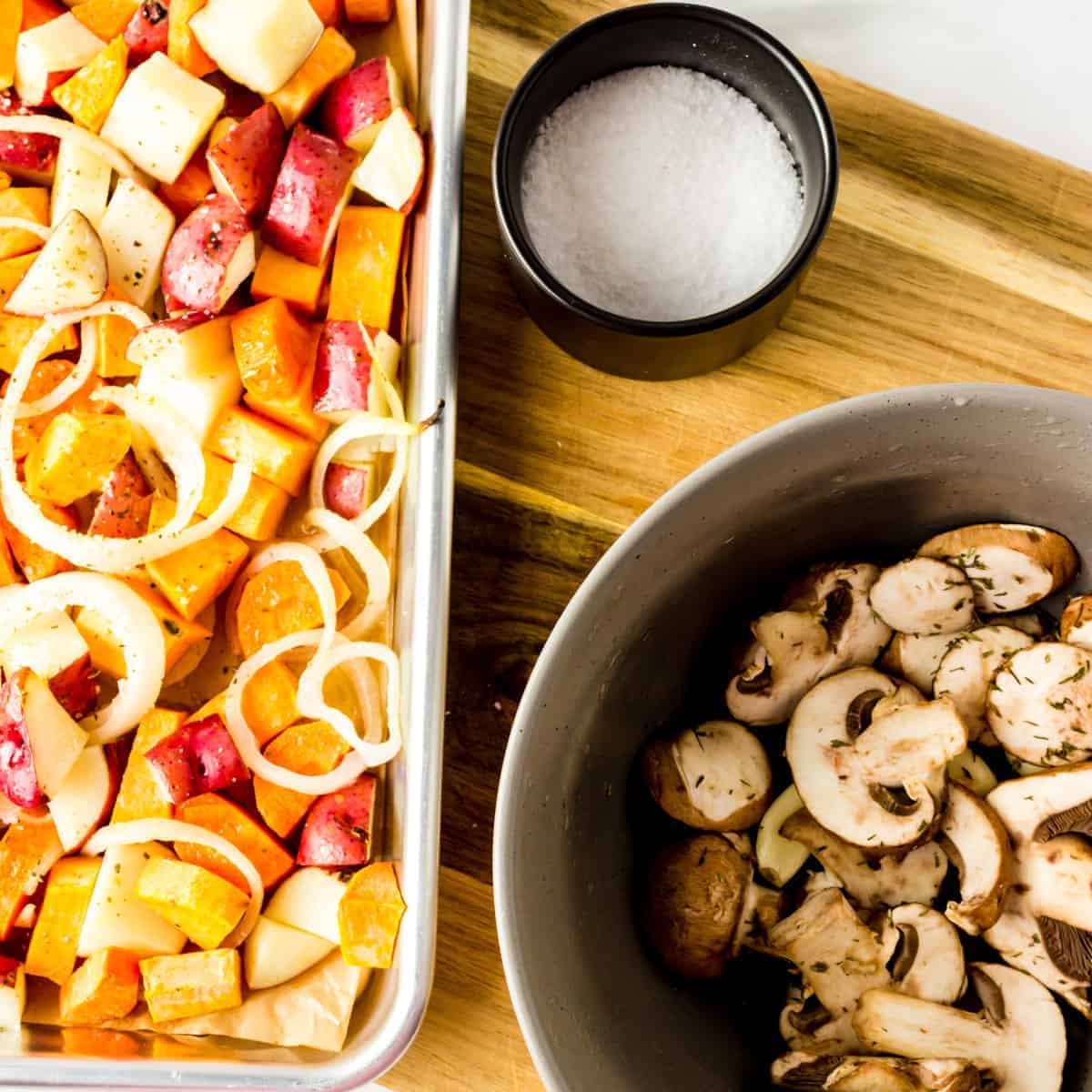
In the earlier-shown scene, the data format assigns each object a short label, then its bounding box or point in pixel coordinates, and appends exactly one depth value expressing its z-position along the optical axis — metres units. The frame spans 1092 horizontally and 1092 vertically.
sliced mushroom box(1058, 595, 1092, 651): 0.51
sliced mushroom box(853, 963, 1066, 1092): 0.50
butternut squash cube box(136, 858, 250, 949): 0.54
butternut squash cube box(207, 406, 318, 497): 0.56
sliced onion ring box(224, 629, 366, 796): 0.55
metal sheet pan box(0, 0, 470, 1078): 0.53
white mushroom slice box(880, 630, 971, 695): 0.53
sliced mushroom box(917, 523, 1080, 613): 0.51
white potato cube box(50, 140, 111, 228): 0.56
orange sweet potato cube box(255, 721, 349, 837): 0.55
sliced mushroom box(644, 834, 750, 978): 0.51
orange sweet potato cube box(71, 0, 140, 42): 0.57
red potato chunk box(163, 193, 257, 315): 0.55
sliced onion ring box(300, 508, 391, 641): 0.55
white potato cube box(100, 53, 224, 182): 0.56
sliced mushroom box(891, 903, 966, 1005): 0.51
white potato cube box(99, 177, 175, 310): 0.56
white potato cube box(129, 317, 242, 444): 0.55
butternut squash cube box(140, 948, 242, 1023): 0.54
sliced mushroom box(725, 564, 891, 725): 0.52
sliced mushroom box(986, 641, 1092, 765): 0.50
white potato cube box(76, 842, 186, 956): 0.54
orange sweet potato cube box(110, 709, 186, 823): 0.55
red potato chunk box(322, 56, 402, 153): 0.56
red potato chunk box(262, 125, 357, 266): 0.55
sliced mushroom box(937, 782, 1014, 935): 0.50
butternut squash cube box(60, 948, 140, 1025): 0.54
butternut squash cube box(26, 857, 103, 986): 0.55
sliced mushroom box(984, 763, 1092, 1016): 0.50
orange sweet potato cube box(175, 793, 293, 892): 0.55
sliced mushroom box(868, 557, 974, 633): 0.52
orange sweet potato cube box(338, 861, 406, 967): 0.53
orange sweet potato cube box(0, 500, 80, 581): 0.56
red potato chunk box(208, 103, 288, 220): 0.55
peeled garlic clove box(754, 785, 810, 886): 0.53
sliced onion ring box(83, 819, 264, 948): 0.55
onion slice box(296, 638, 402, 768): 0.54
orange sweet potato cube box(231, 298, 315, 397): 0.55
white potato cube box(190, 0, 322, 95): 0.55
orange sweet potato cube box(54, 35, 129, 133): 0.56
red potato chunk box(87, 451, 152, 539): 0.55
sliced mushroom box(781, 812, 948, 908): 0.52
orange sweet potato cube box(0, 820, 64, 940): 0.55
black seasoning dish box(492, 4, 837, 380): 0.52
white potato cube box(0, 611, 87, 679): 0.55
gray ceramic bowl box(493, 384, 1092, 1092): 0.48
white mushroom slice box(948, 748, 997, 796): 0.53
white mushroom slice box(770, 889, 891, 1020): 0.51
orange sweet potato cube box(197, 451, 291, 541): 0.56
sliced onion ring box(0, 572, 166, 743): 0.55
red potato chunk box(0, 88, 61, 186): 0.56
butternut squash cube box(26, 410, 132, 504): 0.55
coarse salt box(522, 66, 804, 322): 0.54
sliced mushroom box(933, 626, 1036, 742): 0.52
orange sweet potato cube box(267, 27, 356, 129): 0.56
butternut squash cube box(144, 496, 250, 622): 0.55
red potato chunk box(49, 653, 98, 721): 0.55
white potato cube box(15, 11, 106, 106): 0.56
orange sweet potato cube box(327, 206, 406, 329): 0.56
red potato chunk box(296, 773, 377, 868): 0.54
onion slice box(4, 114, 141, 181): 0.56
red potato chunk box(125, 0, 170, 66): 0.56
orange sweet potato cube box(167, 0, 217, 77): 0.56
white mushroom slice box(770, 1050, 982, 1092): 0.49
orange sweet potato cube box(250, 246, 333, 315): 0.56
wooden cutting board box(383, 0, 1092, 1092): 0.56
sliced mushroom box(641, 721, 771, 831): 0.52
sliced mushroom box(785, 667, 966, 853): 0.51
